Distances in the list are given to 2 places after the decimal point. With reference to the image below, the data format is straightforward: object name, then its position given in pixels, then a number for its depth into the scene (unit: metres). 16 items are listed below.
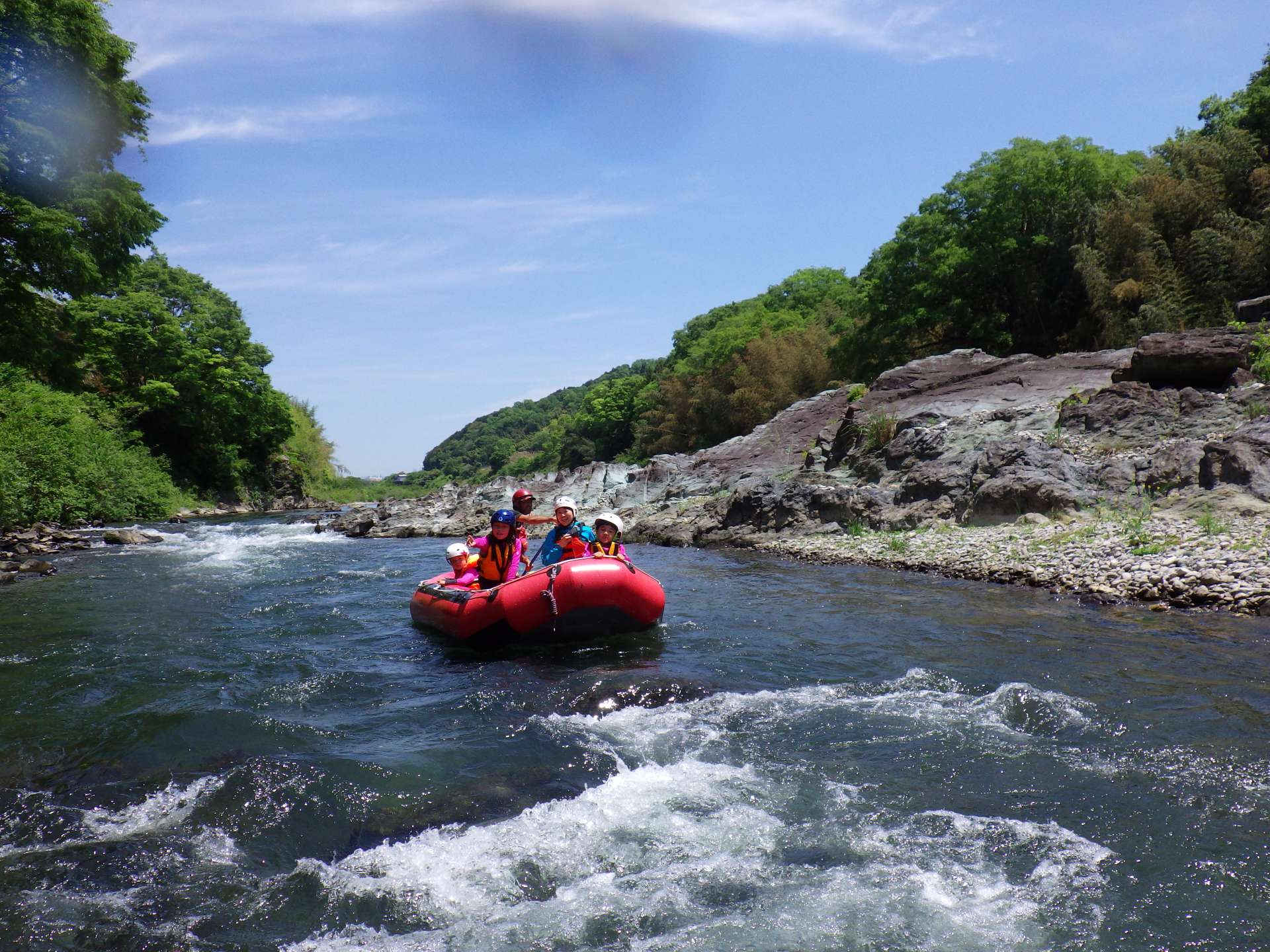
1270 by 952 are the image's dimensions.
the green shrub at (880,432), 19.20
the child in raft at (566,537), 8.92
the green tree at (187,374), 33.56
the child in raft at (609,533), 8.85
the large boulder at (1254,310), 16.03
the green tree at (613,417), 67.75
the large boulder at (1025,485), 12.64
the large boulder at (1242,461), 10.56
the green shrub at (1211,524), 9.77
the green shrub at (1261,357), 13.57
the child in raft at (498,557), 9.06
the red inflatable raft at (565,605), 7.88
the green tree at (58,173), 11.81
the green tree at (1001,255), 28.81
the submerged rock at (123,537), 19.73
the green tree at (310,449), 50.62
